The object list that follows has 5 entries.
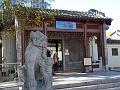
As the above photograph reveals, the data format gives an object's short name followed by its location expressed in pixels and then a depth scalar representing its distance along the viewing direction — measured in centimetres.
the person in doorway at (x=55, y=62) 970
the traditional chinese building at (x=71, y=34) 927
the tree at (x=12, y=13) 767
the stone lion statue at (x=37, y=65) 386
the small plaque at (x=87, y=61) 1011
